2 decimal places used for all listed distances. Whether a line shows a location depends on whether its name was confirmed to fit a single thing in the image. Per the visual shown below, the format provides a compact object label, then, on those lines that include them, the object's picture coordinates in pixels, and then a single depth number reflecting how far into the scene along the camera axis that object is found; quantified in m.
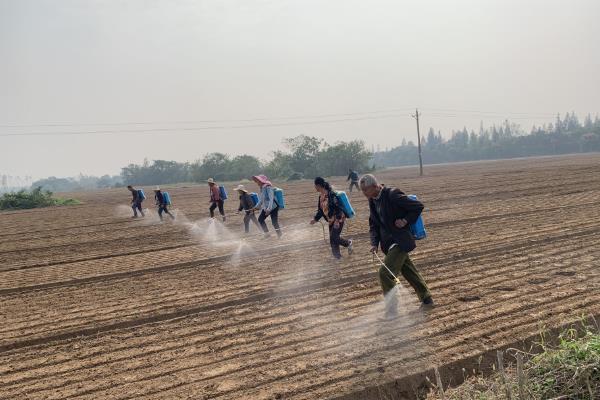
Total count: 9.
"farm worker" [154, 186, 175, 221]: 19.38
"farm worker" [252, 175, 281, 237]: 12.35
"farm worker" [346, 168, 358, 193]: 26.12
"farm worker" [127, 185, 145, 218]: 21.97
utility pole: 51.62
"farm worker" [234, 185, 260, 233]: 13.45
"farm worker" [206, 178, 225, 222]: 15.87
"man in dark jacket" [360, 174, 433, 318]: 6.04
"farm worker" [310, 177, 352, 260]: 9.20
